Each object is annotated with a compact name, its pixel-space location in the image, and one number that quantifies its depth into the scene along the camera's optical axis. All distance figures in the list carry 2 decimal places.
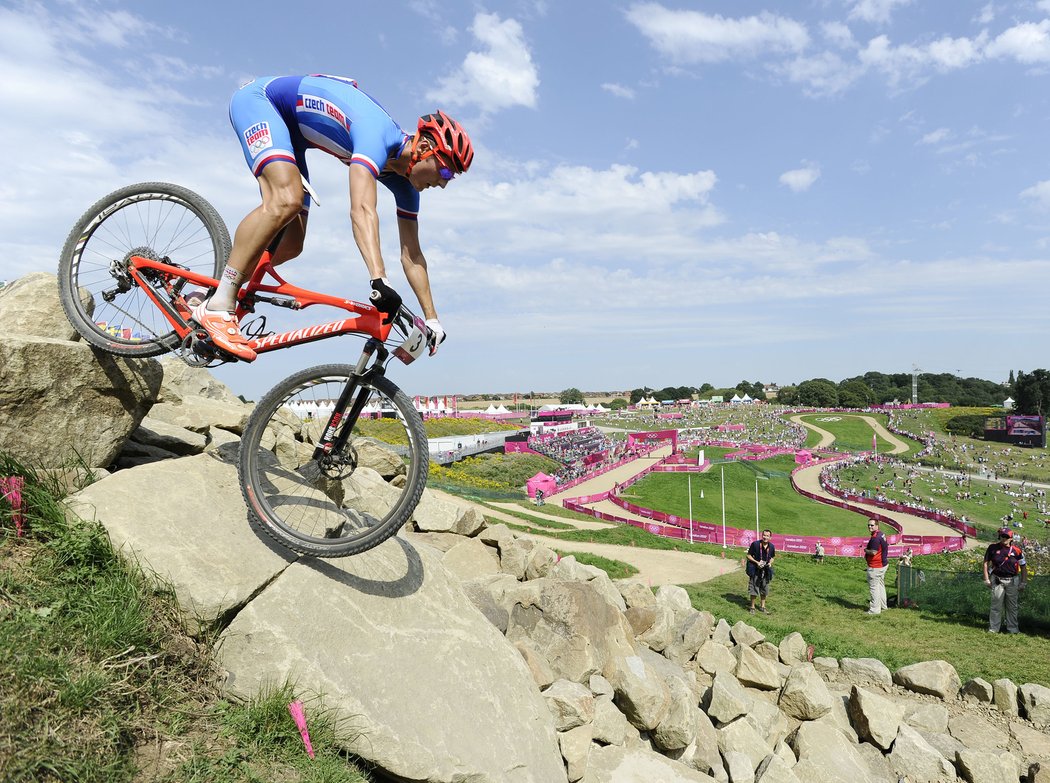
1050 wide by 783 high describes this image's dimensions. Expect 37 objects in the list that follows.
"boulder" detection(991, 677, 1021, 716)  9.47
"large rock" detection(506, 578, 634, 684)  6.74
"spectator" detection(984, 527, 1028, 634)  13.61
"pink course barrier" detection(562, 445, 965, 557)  34.12
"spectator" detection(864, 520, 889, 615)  15.93
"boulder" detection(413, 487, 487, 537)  10.70
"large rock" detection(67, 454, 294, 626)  4.09
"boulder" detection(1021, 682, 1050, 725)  9.22
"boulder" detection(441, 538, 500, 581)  9.27
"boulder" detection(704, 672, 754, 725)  7.36
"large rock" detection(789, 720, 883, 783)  6.90
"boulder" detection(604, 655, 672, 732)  6.45
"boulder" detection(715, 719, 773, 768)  6.78
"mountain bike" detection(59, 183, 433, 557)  4.48
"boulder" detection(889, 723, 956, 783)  7.50
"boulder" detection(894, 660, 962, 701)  10.01
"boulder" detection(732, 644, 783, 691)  8.88
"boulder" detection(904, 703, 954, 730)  8.91
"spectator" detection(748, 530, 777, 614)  16.48
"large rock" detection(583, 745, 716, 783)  5.38
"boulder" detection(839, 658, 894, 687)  10.47
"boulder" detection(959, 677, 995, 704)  9.73
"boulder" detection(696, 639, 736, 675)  9.28
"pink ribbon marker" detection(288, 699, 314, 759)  3.69
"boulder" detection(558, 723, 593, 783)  5.16
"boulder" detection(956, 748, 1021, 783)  7.39
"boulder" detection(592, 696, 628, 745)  5.76
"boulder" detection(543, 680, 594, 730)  5.56
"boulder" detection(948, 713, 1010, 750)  8.73
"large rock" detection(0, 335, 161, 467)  4.56
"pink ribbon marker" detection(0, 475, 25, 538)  4.05
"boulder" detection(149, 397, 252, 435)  7.62
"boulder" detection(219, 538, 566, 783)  4.03
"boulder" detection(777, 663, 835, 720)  8.21
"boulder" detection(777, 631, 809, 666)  10.91
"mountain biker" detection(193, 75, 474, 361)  4.61
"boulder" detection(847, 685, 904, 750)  8.15
